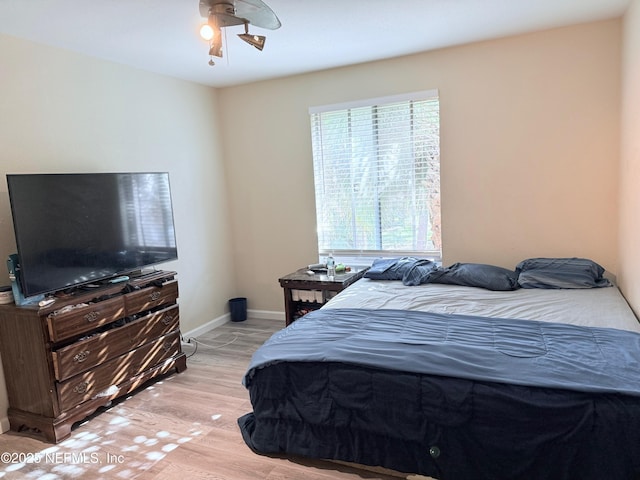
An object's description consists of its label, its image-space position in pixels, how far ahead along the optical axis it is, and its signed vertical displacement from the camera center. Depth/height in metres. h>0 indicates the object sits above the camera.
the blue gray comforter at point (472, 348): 1.75 -0.78
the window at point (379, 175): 3.81 +0.17
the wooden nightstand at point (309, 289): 3.58 -0.79
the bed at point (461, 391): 1.63 -0.87
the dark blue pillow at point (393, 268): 3.53 -0.64
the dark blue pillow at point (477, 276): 3.12 -0.69
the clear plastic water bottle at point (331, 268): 3.79 -0.65
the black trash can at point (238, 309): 4.64 -1.18
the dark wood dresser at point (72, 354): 2.51 -0.91
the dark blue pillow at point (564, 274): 3.02 -0.69
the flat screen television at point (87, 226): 2.50 -0.09
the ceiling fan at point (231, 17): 2.01 +0.93
